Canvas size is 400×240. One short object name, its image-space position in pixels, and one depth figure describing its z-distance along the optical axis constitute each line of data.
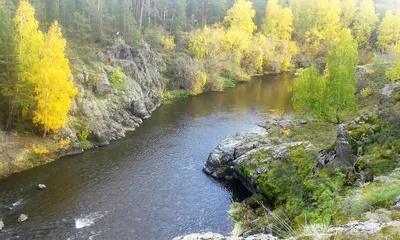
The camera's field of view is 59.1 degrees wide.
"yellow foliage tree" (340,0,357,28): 116.94
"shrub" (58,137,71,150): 45.94
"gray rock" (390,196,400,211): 10.57
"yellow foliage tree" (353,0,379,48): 109.47
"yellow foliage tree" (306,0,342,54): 113.69
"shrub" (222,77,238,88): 90.38
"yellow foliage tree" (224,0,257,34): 103.94
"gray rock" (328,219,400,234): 8.53
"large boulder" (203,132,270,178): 41.21
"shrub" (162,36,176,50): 90.62
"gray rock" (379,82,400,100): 24.87
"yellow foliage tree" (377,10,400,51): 96.69
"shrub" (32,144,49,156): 43.47
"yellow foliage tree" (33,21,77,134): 44.00
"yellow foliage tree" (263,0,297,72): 104.94
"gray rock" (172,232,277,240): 10.86
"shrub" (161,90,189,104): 76.31
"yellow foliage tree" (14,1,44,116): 42.34
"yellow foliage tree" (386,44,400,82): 47.72
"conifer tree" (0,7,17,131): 40.78
